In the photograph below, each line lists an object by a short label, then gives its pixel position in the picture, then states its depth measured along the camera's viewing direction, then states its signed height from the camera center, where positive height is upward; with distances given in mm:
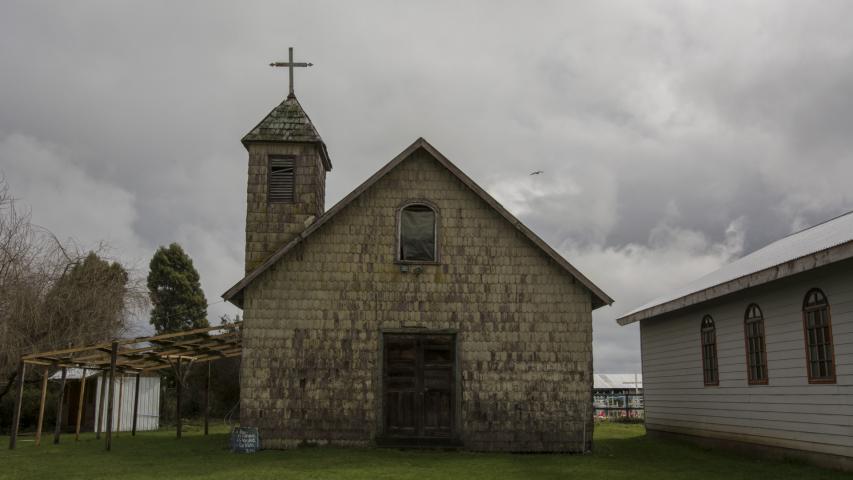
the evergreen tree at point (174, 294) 41375 +4587
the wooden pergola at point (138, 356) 17453 +586
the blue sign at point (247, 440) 16250 -1247
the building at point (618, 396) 32188 -499
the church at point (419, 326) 16609 +1209
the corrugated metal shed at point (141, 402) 28250 -842
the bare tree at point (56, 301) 23453 +2500
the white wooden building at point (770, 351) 12789 +702
